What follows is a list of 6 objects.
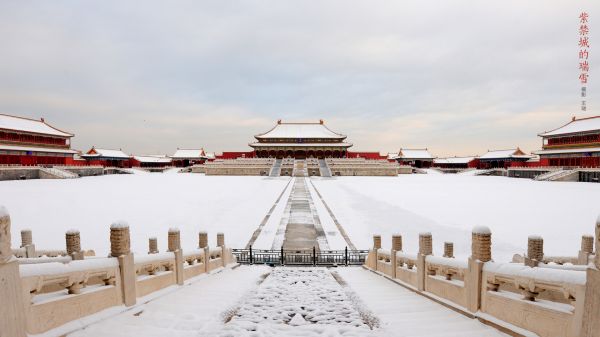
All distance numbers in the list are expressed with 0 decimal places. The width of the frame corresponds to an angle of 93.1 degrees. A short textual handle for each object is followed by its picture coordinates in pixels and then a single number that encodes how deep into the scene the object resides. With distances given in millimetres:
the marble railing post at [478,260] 4844
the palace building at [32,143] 42894
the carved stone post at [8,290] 3115
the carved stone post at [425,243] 6539
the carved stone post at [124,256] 5164
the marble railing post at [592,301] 3066
